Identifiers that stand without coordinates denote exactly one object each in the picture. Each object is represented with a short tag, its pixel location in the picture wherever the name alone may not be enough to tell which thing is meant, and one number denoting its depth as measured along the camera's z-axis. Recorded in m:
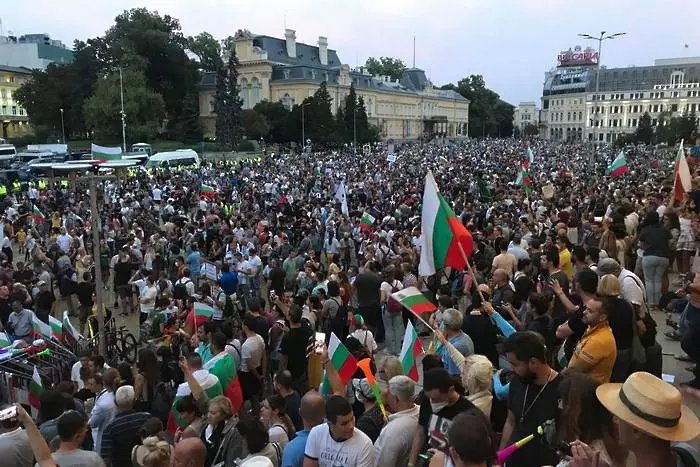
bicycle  8.67
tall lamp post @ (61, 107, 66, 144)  66.25
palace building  80.00
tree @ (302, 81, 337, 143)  63.56
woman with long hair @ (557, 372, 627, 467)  2.89
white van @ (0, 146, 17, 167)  44.16
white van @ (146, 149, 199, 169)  39.72
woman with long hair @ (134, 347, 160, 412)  5.36
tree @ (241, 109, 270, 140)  62.56
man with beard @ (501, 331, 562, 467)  3.41
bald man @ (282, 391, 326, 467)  3.76
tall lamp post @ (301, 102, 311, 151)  63.06
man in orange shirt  3.92
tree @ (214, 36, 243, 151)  59.72
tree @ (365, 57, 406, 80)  123.73
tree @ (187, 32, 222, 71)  85.56
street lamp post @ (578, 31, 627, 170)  28.62
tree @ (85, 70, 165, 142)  57.75
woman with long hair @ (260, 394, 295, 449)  4.23
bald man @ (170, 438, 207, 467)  3.50
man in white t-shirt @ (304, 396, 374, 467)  3.49
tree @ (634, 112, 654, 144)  70.19
